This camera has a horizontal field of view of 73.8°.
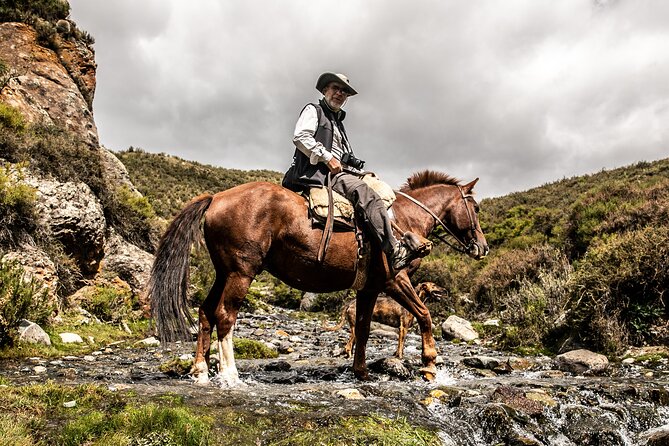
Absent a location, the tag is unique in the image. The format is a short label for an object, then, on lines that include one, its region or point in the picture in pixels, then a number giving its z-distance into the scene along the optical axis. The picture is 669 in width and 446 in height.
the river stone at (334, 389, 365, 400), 5.38
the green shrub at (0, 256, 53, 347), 7.09
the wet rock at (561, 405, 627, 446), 4.68
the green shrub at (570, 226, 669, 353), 9.92
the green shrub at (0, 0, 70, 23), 19.06
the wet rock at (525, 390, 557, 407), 5.30
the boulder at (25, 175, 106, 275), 11.15
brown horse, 6.11
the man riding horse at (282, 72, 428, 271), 6.49
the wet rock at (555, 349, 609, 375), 8.08
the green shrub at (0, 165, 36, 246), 9.66
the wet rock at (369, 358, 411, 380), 7.32
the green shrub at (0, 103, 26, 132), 11.80
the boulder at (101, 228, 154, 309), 13.85
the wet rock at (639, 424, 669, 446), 4.31
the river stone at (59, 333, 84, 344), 8.64
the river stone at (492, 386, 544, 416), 4.94
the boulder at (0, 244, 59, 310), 9.47
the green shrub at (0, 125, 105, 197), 11.12
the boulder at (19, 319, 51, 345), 7.63
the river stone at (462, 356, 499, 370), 8.70
